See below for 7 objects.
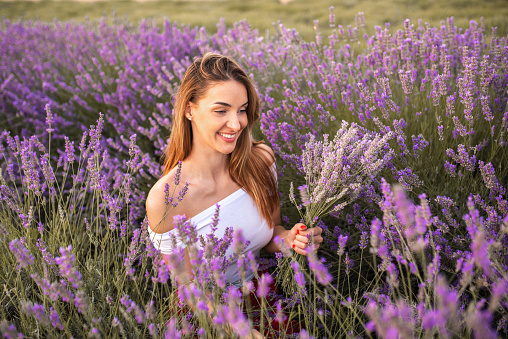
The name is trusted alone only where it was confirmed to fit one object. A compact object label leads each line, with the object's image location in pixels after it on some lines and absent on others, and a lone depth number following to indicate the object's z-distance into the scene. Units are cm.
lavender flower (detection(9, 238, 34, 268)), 115
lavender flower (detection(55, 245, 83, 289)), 100
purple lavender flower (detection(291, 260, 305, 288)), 113
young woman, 190
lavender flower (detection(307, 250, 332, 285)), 96
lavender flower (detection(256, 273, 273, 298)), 98
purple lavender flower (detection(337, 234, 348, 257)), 124
